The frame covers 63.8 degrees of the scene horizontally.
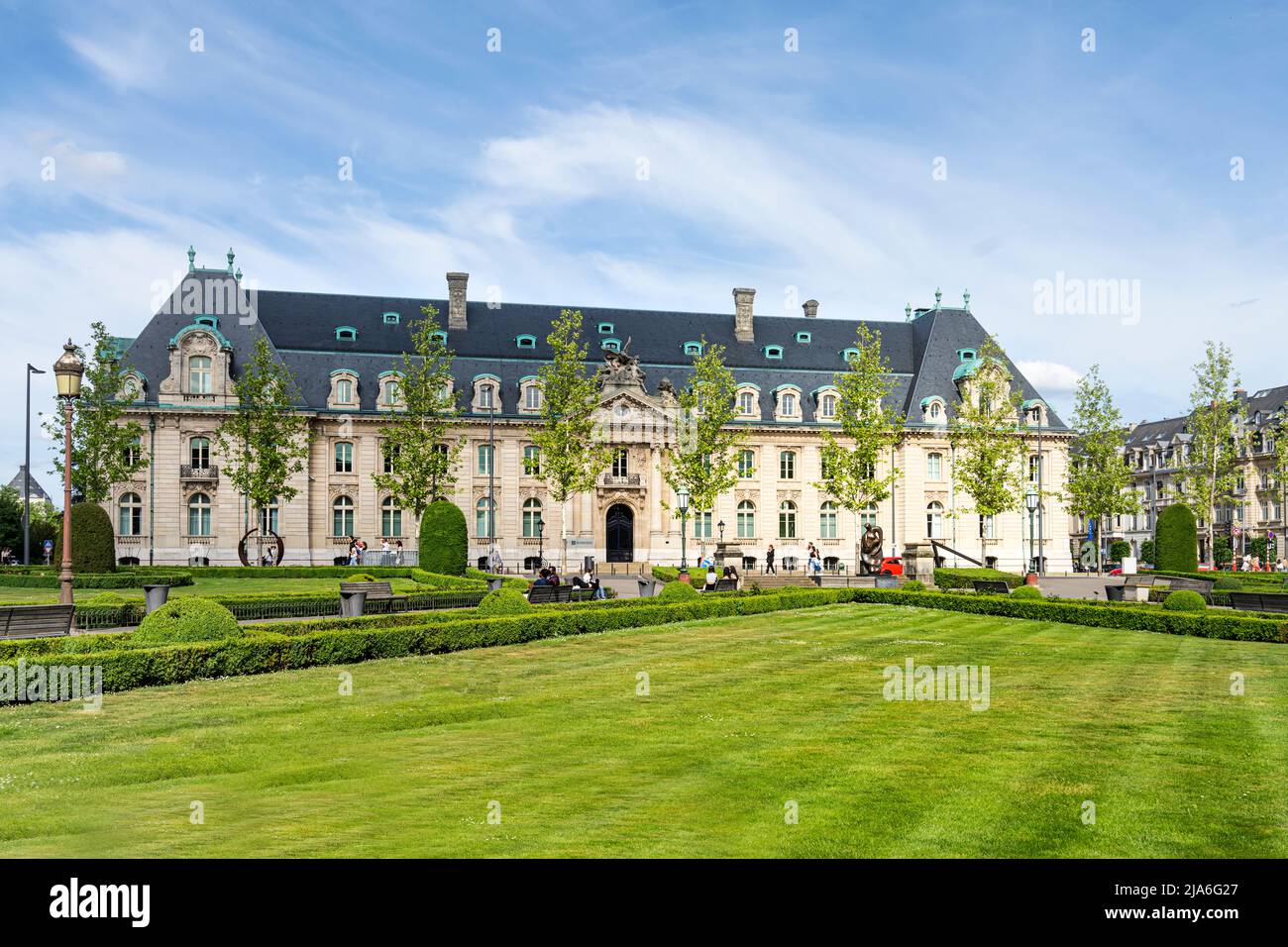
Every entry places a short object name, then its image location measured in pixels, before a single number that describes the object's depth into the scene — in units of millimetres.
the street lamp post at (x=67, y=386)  24109
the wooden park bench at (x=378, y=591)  29359
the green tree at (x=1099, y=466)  66062
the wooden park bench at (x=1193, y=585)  40219
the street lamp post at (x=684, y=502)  56881
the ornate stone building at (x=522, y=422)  62406
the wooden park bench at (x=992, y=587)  38500
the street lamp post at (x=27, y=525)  50931
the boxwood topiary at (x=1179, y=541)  51594
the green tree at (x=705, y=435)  59438
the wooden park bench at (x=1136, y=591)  37062
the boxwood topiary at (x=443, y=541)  44062
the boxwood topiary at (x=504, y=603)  27594
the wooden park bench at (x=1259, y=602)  31614
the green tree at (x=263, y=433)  56312
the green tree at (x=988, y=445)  59125
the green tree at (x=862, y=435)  57188
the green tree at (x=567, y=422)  56438
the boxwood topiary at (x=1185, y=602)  30156
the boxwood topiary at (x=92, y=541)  40469
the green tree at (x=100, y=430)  55125
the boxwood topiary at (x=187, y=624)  19047
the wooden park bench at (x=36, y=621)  21875
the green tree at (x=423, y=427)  56844
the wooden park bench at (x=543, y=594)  33281
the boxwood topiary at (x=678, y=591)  34312
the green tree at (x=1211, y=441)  60875
